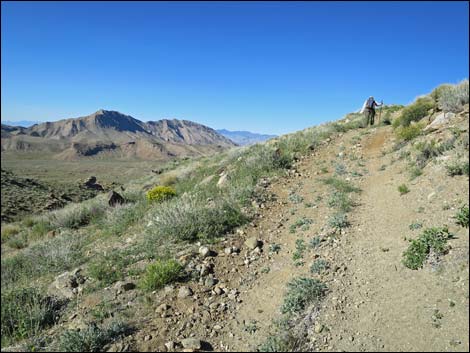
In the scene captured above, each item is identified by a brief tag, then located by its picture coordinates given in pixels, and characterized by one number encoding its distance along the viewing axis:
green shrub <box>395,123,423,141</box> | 11.49
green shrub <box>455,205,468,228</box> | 5.65
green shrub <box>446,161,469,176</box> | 7.34
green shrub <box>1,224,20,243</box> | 11.23
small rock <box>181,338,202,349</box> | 4.38
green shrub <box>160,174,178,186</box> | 17.10
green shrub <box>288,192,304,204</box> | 9.32
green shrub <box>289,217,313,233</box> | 7.73
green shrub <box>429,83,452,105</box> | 13.99
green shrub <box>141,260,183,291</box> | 5.70
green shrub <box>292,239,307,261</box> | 6.51
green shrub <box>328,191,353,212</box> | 8.16
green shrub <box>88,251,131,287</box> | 6.19
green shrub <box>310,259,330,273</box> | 5.86
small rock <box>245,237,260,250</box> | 7.20
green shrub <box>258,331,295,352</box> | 4.20
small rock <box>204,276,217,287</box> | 5.94
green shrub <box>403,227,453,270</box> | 5.21
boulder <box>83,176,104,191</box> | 29.15
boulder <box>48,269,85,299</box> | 5.92
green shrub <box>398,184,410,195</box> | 8.06
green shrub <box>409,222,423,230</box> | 6.29
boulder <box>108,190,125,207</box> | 13.46
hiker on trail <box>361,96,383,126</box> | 16.20
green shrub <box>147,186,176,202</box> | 12.30
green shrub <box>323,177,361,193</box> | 9.44
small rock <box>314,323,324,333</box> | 4.50
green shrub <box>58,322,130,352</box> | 4.26
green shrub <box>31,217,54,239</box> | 11.25
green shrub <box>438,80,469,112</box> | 11.74
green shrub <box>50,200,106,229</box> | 11.75
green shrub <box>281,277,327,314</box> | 5.00
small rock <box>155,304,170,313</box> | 5.14
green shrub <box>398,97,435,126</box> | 13.33
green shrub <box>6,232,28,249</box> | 10.39
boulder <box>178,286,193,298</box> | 5.56
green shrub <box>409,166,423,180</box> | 8.63
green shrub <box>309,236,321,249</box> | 6.76
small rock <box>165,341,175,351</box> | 4.37
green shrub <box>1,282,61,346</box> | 4.74
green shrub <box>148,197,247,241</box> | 7.68
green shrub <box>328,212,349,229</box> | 7.24
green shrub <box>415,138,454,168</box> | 8.94
